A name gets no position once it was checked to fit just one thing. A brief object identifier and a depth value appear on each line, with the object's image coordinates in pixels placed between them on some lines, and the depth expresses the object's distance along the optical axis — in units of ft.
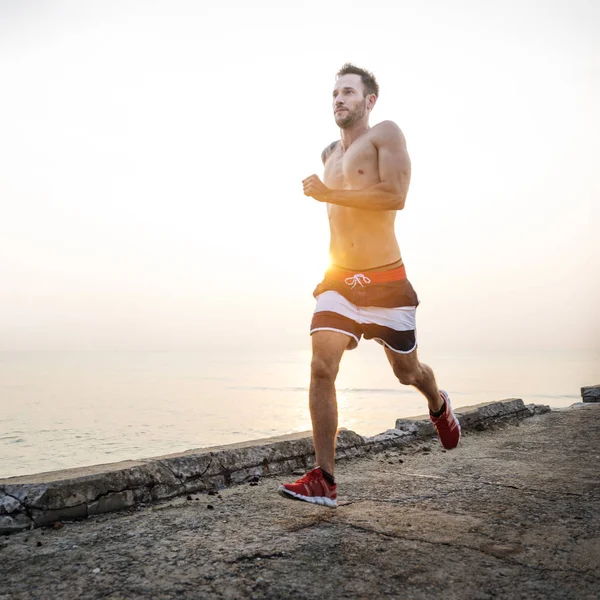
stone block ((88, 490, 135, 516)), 8.83
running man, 10.22
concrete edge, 8.29
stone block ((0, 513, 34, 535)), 7.95
